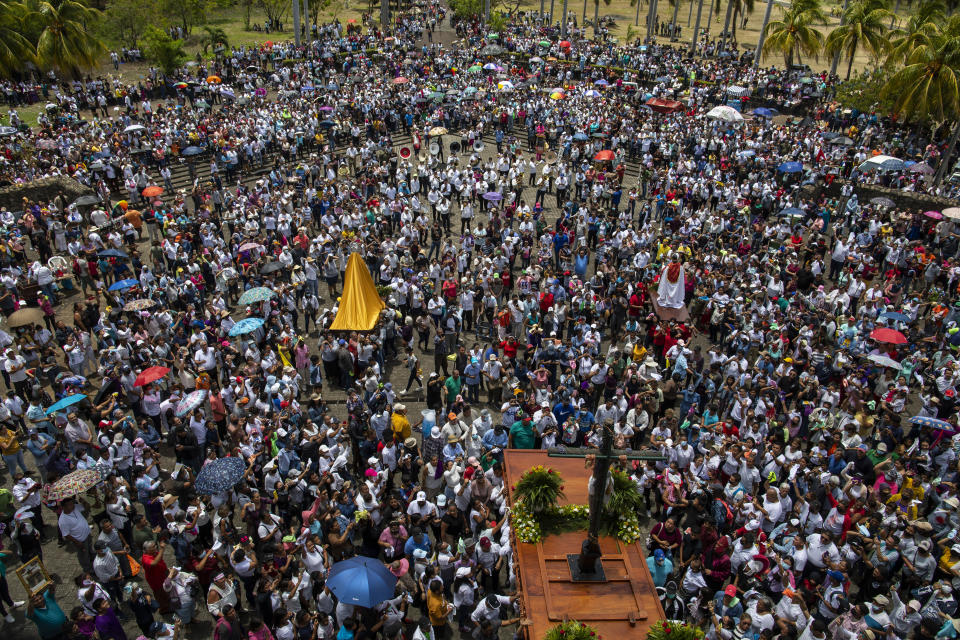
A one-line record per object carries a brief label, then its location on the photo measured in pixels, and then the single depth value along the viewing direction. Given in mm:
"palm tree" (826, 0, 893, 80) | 35281
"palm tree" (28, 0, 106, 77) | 33531
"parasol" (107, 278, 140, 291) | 17062
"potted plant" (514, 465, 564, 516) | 8641
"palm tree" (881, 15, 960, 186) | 25625
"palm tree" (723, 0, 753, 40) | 51500
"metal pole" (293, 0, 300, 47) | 47312
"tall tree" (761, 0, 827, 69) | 39250
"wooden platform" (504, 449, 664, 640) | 7504
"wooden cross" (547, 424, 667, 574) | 6691
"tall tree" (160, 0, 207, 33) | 53594
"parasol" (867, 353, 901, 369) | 14112
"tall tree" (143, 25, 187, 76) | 38219
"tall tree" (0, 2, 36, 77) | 32312
